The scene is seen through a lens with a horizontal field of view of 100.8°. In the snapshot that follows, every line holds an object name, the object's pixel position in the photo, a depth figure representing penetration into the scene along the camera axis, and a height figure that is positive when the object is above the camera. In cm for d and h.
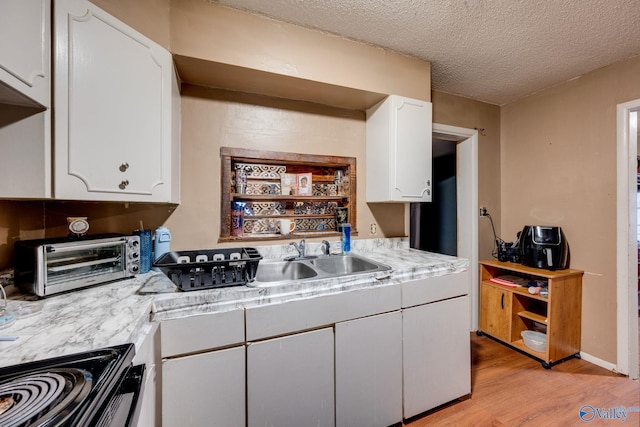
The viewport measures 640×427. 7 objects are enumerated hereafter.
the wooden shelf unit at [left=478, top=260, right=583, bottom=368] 212 -86
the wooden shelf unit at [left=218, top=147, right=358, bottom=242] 175 +23
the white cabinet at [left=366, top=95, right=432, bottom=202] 192 +47
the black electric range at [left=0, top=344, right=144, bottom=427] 49 -37
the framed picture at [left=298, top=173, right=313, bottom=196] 199 +22
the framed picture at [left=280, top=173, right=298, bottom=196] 194 +22
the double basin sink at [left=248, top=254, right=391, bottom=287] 167 -36
